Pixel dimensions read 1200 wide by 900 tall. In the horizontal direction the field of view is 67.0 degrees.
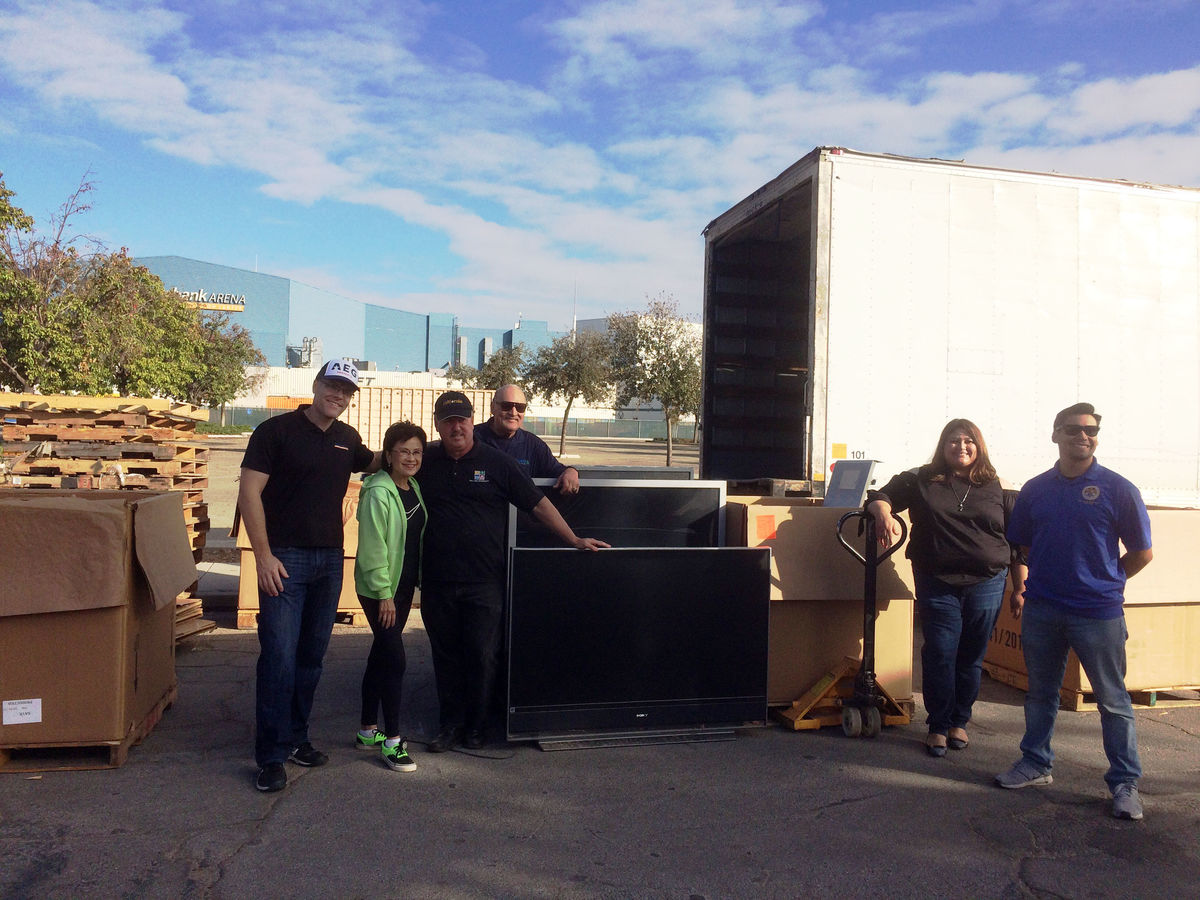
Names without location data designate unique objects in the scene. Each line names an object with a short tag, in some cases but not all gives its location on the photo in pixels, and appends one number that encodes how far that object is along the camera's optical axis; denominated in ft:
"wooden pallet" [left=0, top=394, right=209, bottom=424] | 26.37
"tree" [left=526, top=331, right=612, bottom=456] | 132.57
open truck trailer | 24.09
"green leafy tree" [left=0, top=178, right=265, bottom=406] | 61.82
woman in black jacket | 15.97
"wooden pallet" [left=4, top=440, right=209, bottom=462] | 26.07
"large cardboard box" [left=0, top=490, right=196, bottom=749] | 13.85
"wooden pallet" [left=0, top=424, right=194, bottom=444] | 26.22
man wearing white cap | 13.83
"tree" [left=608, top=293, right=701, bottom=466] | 101.91
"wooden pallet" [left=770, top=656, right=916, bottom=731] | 17.40
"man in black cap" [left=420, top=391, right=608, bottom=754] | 15.76
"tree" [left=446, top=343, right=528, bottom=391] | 155.02
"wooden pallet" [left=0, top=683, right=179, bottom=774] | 14.28
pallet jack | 16.90
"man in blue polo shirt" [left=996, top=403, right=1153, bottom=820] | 13.71
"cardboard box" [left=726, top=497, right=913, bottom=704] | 17.57
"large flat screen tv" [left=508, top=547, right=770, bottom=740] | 15.93
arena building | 324.19
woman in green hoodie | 14.82
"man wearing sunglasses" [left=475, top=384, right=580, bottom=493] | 19.43
